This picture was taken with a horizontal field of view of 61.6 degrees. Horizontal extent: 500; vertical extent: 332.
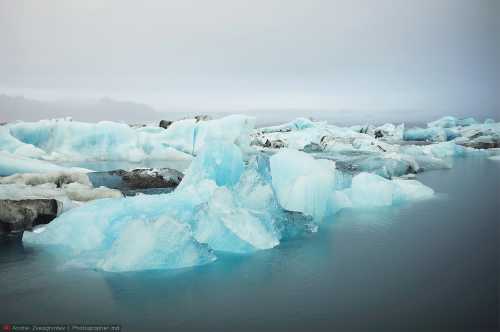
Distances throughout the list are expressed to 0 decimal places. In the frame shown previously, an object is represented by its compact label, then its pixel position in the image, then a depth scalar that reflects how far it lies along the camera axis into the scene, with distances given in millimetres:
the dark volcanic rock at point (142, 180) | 7684
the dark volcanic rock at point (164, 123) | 18875
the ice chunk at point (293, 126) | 24844
